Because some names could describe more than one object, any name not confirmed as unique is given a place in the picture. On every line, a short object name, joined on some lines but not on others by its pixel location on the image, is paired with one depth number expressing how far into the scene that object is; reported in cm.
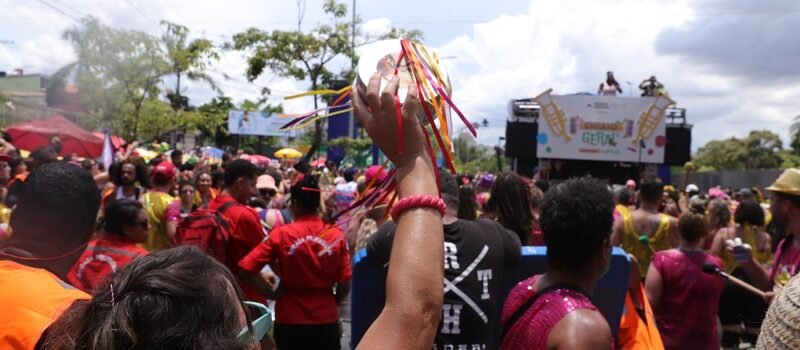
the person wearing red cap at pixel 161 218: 601
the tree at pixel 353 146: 1652
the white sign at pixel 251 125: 3919
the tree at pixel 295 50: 1545
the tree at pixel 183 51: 2012
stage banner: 1822
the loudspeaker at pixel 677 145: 1866
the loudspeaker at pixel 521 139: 1908
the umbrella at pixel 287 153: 2403
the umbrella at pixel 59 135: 1423
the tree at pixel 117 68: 1980
